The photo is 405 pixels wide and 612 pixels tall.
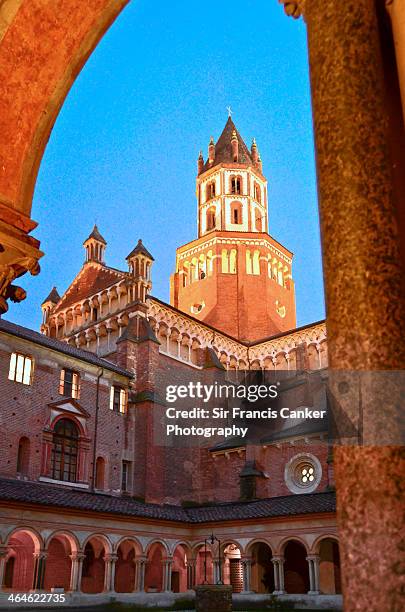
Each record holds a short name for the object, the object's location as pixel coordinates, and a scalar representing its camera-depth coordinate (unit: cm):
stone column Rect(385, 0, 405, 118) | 325
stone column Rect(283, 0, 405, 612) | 237
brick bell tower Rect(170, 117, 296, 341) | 4694
